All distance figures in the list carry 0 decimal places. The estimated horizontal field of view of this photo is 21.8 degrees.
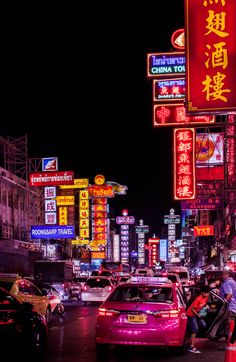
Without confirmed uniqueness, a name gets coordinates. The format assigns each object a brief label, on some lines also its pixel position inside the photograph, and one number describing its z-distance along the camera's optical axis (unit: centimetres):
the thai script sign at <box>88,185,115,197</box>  7250
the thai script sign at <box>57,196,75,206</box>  5416
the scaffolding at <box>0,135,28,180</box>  4825
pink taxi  1134
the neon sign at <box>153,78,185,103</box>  3003
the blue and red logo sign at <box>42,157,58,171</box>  5019
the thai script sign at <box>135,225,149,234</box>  15912
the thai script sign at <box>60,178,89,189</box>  5878
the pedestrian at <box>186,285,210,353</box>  1269
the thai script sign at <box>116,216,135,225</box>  11756
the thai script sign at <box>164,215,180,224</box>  14366
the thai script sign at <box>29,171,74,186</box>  4754
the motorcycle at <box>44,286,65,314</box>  2070
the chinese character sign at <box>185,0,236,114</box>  1510
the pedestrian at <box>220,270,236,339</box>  1385
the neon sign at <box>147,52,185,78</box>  3000
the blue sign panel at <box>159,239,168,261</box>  15250
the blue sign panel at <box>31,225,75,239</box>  4966
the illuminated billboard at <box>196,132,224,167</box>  3588
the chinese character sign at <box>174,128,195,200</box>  3188
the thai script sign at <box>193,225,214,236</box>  5378
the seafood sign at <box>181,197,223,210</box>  3856
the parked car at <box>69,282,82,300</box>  3500
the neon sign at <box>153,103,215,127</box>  3041
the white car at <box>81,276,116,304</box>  2992
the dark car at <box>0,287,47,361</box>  1007
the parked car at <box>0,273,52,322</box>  1576
